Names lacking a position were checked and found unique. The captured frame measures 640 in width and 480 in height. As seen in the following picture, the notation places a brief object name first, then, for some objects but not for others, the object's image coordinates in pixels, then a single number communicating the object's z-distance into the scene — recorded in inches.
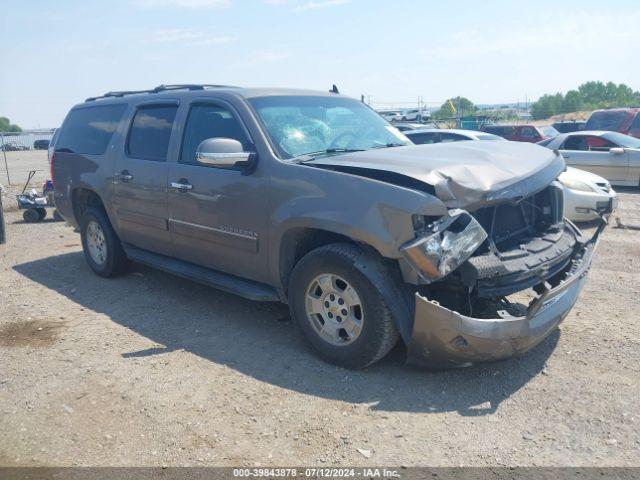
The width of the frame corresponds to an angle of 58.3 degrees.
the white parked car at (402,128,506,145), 477.1
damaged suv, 139.8
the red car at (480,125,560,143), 743.1
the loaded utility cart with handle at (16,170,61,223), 417.4
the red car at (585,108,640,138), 598.9
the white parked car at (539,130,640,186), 471.5
